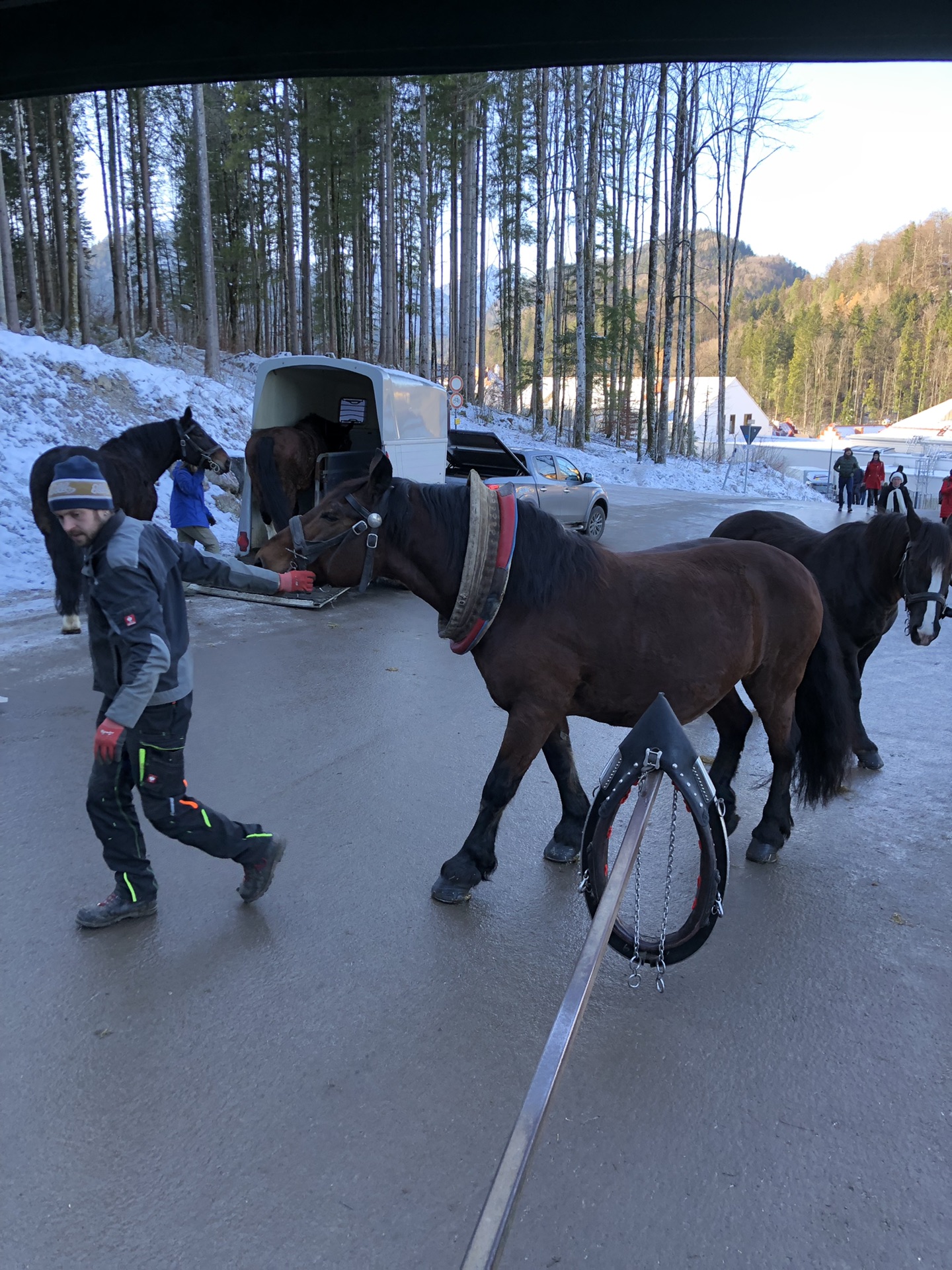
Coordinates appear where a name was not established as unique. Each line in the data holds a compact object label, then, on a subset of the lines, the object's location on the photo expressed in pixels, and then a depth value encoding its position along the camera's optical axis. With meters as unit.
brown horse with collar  3.43
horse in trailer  9.80
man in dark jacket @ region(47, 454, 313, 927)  2.87
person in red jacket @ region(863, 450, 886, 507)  22.83
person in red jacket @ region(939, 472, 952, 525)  17.53
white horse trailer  9.95
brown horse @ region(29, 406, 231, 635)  7.55
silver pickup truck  14.39
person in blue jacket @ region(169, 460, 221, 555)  9.81
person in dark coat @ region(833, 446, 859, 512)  23.61
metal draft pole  1.30
